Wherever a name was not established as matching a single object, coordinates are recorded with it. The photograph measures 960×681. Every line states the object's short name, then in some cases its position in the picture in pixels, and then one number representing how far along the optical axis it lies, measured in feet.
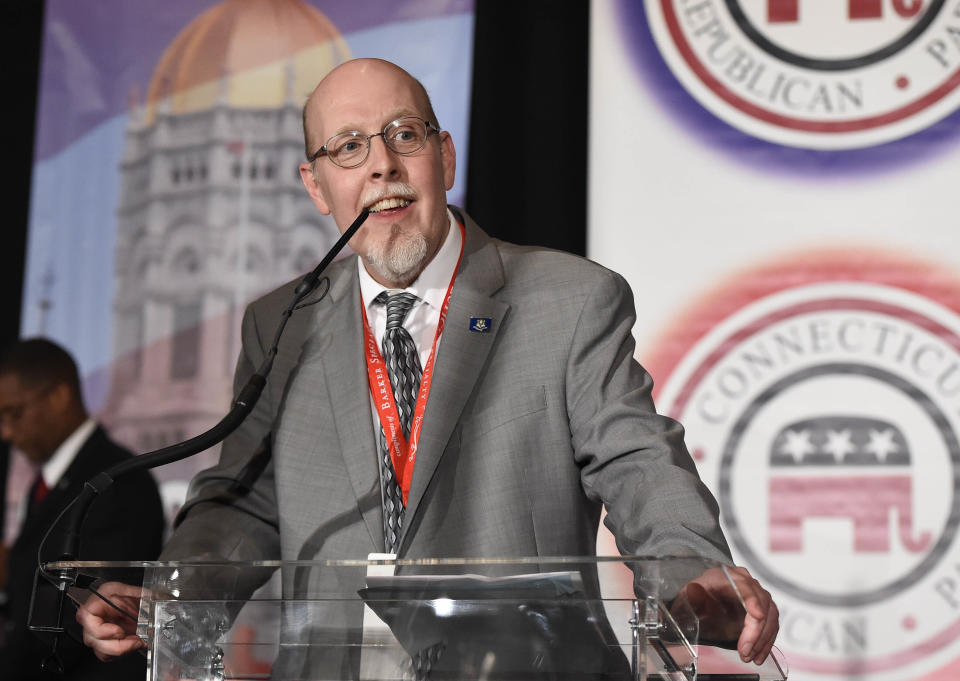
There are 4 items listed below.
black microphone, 11.59
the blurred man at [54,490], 15.28
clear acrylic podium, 10.91
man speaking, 12.16
